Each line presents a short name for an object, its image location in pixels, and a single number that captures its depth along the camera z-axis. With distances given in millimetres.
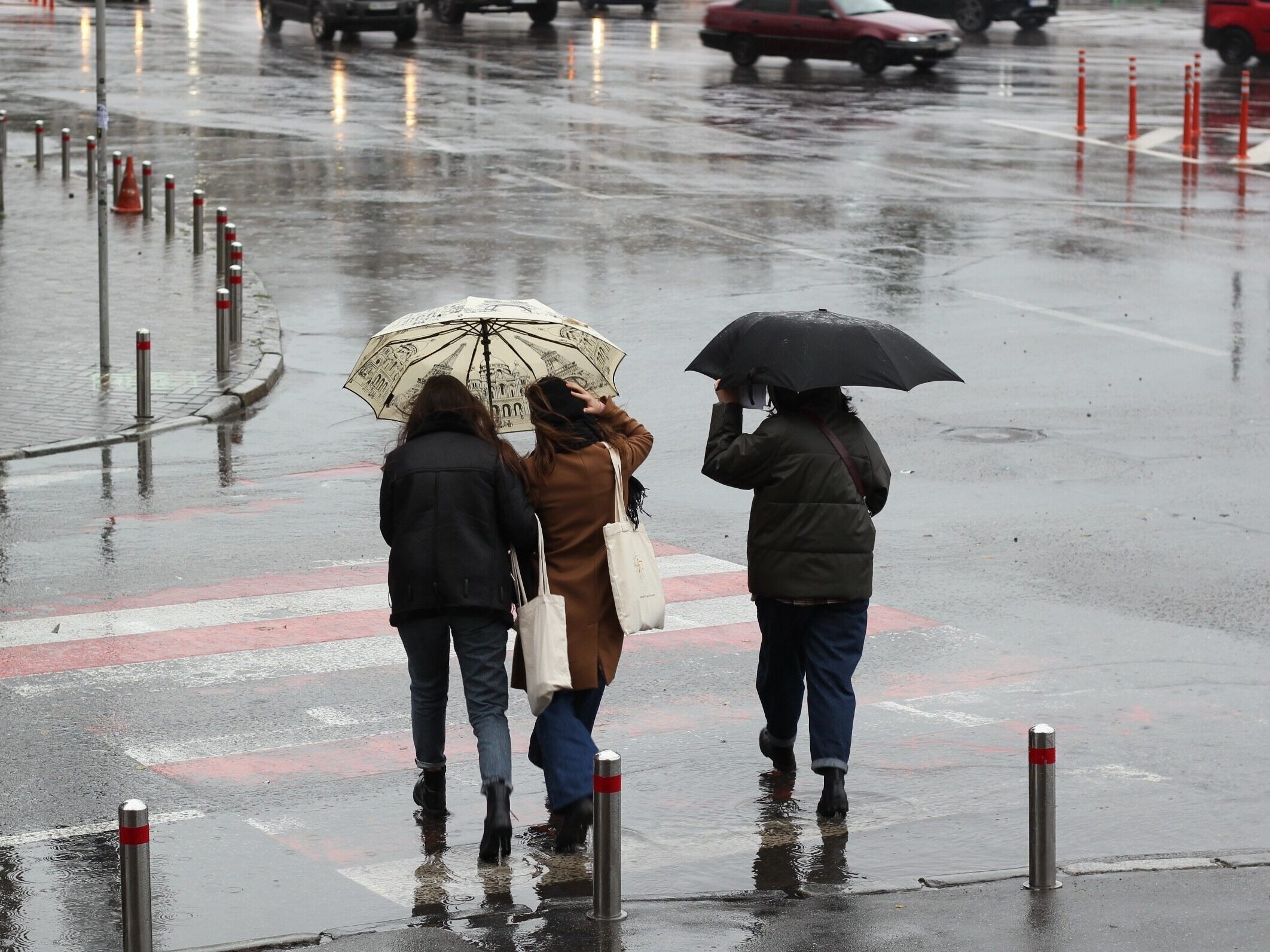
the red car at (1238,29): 41156
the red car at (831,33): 39656
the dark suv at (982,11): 50531
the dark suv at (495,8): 50844
